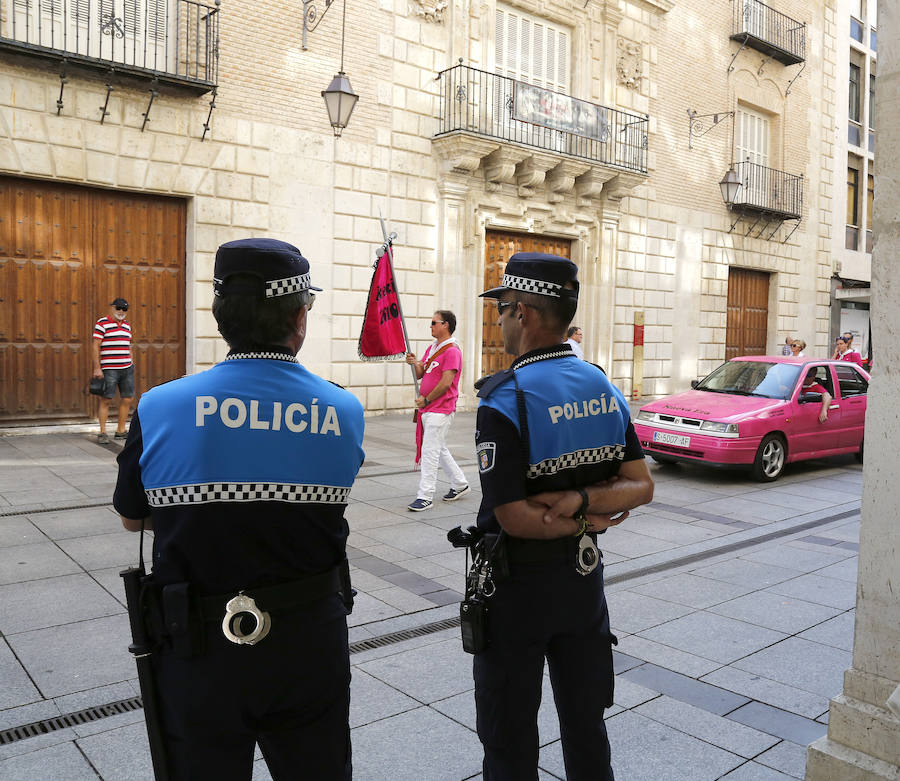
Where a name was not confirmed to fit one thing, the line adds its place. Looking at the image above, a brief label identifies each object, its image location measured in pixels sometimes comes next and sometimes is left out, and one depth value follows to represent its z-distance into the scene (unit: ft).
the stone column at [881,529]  9.27
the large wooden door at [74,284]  37.99
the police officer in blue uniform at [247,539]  6.41
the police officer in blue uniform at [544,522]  7.95
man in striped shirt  36.22
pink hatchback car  32.86
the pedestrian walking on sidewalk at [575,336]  38.06
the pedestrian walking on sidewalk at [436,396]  26.27
